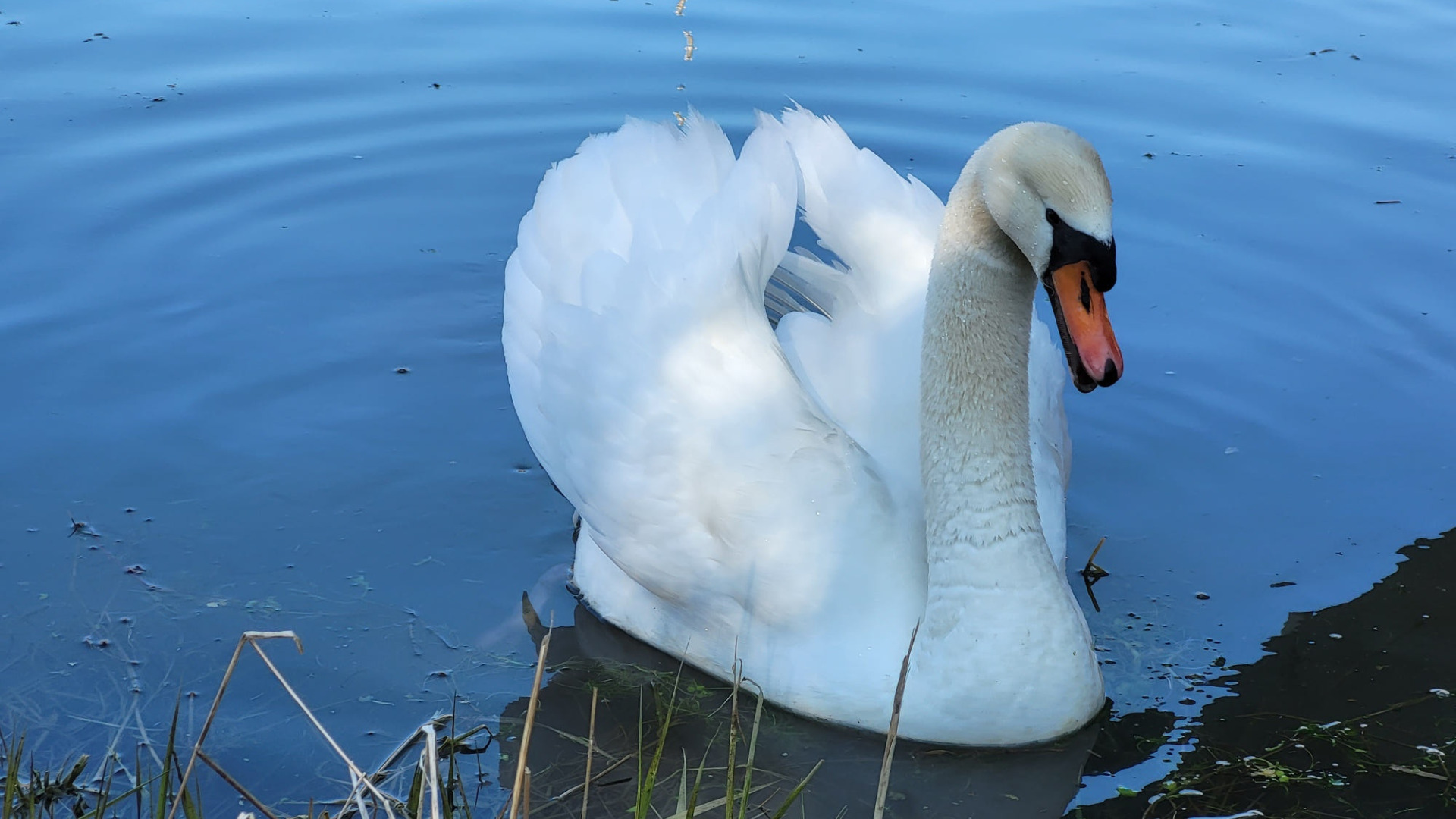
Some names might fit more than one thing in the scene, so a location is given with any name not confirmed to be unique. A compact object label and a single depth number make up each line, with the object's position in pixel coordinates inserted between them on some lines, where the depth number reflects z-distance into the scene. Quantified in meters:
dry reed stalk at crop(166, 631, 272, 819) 2.70
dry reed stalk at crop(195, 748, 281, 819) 2.77
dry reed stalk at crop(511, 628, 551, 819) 2.49
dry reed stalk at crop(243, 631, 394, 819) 2.67
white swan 3.82
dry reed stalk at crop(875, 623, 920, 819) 2.54
